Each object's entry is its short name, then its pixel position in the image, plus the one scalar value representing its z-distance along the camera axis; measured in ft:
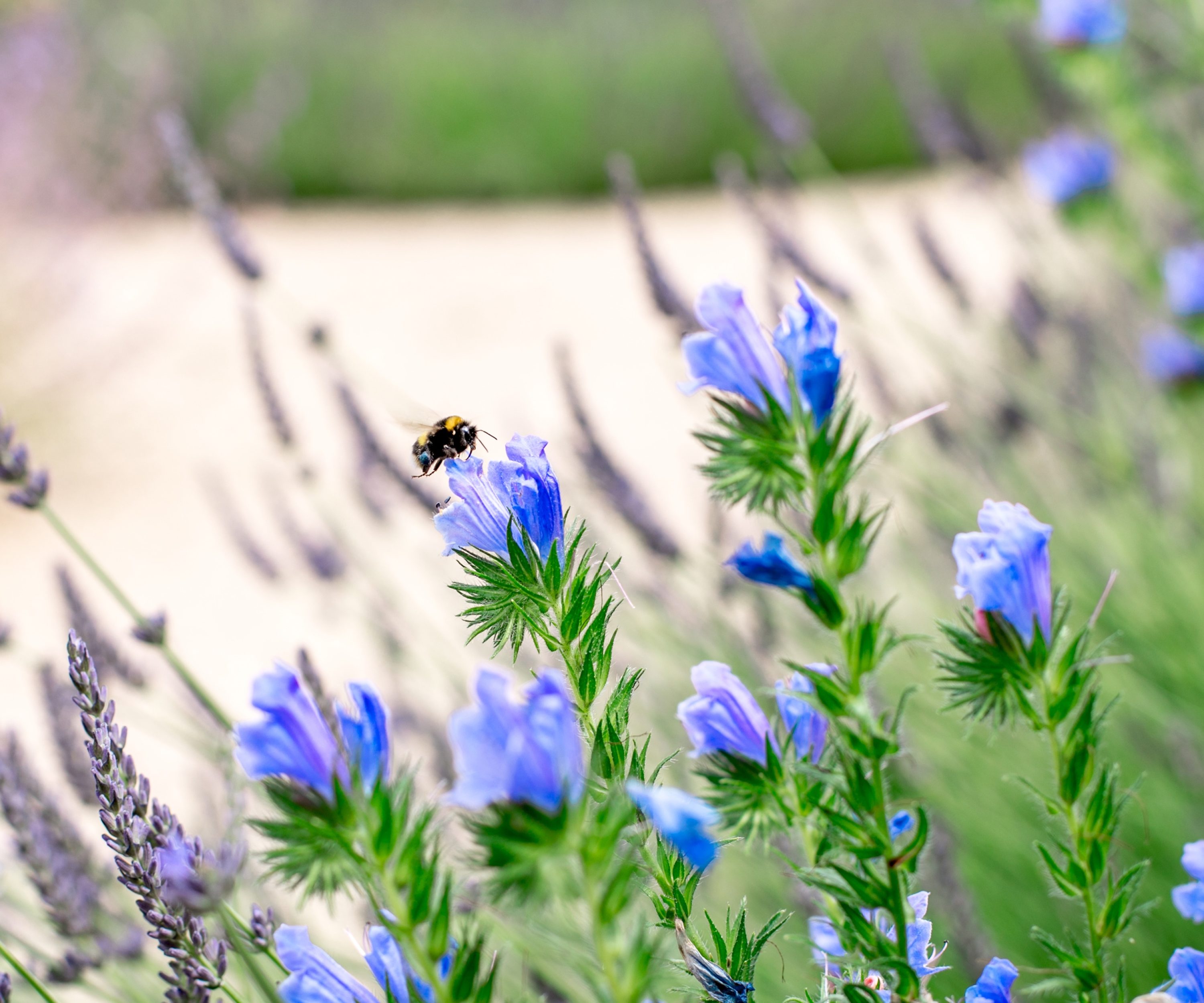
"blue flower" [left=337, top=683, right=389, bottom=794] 1.53
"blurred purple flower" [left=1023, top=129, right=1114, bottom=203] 5.11
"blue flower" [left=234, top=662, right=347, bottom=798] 1.52
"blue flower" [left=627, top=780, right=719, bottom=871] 1.51
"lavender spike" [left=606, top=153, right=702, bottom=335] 2.91
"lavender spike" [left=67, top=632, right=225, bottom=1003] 1.64
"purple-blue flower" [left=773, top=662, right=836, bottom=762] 1.69
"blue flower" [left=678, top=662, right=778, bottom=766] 1.64
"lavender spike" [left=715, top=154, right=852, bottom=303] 3.41
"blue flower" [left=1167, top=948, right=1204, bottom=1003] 1.65
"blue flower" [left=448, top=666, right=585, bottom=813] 1.48
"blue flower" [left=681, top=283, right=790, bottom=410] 1.63
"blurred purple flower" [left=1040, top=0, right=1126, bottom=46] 4.61
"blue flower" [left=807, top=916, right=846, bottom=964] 1.72
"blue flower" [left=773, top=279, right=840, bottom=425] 1.61
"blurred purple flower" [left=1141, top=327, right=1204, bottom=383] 4.76
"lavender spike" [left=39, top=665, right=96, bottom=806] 2.31
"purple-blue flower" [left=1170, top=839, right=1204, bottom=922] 1.66
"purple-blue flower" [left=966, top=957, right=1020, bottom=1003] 1.66
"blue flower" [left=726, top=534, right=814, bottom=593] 1.62
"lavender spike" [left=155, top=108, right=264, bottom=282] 3.06
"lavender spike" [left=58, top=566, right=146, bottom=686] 2.31
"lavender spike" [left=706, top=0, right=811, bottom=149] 4.32
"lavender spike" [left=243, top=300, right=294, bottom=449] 3.12
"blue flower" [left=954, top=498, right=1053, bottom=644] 1.63
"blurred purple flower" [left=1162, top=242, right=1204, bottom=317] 4.48
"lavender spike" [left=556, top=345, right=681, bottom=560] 2.95
